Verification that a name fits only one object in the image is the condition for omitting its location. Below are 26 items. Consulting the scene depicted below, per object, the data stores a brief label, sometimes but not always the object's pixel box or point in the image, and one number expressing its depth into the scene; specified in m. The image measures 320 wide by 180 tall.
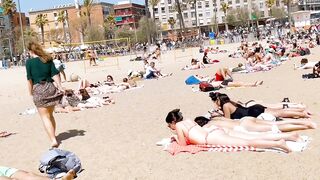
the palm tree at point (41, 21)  86.12
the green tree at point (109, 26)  86.69
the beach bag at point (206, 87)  13.27
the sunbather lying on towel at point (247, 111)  7.55
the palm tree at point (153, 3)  94.75
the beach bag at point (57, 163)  6.04
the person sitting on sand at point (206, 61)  26.00
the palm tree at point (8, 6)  75.69
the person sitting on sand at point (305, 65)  16.44
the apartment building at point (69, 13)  109.62
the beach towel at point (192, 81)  15.69
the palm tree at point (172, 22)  99.22
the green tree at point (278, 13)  95.12
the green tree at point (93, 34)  77.50
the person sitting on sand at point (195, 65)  23.16
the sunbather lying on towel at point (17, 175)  5.27
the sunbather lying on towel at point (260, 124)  6.67
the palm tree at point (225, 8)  95.88
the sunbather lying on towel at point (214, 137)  6.09
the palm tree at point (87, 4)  76.05
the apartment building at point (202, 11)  100.75
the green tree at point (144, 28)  87.44
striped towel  6.23
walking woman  7.58
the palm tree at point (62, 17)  91.49
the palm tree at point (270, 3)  93.45
